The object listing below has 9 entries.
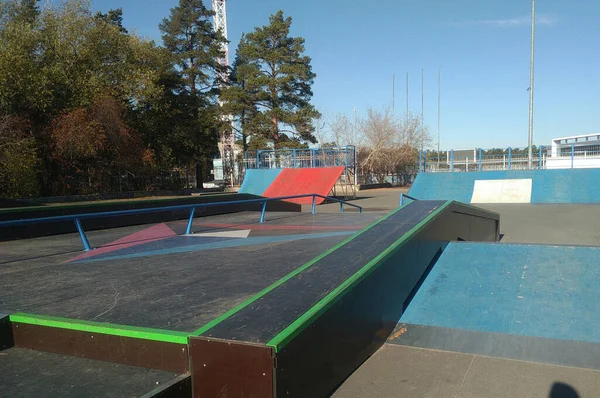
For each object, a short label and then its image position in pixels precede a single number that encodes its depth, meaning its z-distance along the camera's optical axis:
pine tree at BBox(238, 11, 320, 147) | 38.03
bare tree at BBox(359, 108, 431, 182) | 40.03
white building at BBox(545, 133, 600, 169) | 27.55
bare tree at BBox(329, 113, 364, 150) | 42.03
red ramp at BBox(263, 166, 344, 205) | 22.12
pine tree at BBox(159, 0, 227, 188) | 38.91
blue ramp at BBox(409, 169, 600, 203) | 18.70
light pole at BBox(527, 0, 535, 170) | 23.34
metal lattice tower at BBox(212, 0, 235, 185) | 40.34
